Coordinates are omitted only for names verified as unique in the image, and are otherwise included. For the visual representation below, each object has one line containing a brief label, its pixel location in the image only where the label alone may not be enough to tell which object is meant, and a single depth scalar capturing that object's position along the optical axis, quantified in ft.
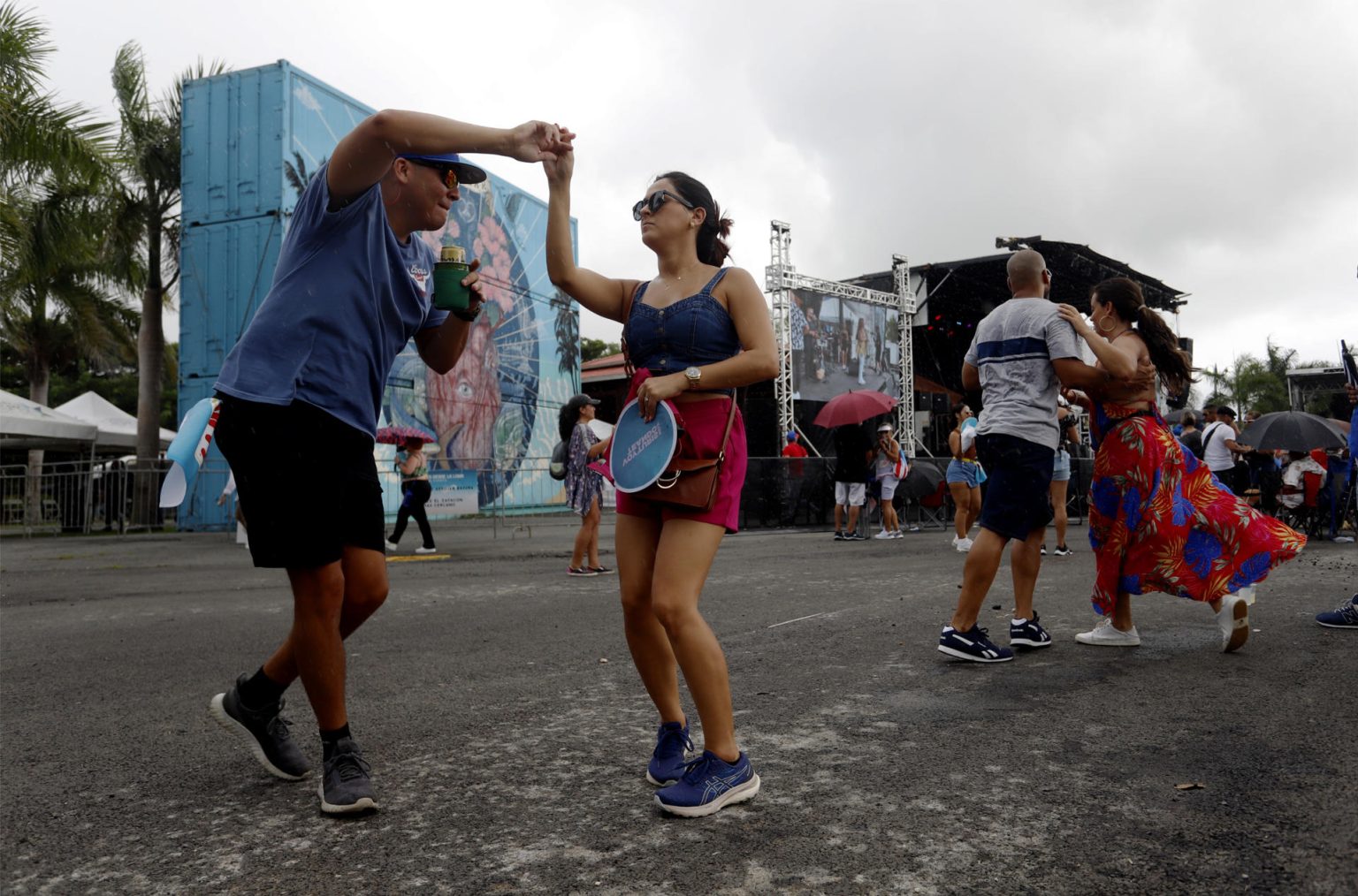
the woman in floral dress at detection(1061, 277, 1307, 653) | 14.16
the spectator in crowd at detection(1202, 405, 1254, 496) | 39.22
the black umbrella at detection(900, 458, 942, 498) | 52.90
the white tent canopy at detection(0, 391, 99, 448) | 63.26
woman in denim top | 8.36
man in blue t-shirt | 8.25
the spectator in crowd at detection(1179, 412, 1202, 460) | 42.09
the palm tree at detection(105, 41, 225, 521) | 66.28
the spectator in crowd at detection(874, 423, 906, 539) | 44.88
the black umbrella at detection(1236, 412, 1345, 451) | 37.91
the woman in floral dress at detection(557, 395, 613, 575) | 29.55
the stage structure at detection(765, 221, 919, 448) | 82.69
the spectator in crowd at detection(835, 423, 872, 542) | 44.39
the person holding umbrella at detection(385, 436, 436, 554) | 39.40
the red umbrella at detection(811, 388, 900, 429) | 44.47
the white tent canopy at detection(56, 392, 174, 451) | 79.61
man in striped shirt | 14.15
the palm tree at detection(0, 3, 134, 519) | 43.09
